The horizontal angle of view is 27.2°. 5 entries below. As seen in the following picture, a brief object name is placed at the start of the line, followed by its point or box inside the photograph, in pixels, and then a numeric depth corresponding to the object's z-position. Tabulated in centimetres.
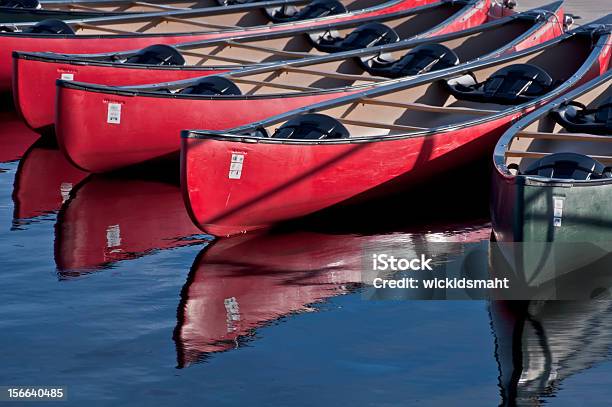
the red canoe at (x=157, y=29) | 1742
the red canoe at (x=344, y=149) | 1206
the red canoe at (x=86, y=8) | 1972
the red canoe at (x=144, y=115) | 1405
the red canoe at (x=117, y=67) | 1555
